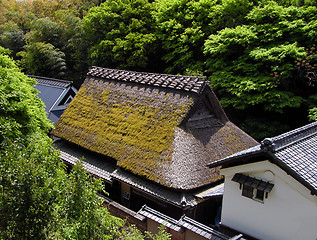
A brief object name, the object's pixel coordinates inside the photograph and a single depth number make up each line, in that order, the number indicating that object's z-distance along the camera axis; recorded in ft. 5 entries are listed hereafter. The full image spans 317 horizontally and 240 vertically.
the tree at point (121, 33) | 75.10
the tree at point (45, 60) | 90.66
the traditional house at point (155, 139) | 32.96
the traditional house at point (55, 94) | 60.54
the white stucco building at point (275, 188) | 23.61
